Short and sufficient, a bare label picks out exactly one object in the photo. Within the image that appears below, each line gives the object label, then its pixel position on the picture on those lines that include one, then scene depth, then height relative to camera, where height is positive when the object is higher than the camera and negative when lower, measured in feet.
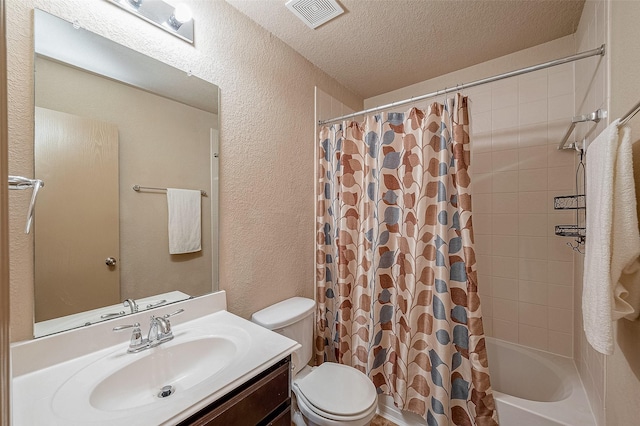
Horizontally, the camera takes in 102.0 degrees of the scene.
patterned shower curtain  4.50 -1.02
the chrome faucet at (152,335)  3.18 -1.54
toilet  3.98 -3.02
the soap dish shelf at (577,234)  4.01 -0.35
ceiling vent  4.56 +3.71
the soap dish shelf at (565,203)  5.26 +0.18
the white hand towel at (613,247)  2.35 -0.33
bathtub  4.11 -3.32
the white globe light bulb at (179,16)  3.78 +2.91
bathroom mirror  2.89 +0.56
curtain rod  3.73 +2.28
